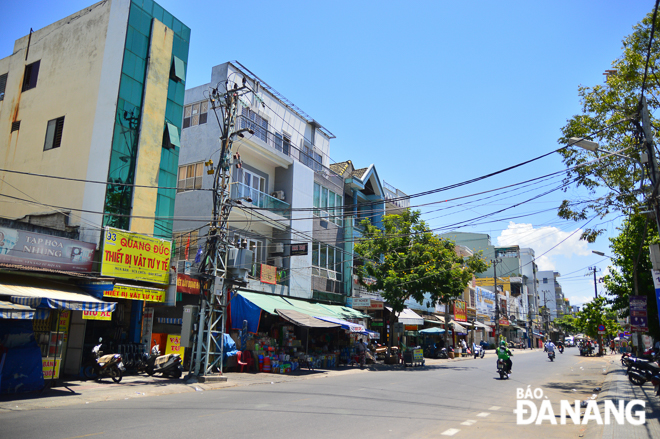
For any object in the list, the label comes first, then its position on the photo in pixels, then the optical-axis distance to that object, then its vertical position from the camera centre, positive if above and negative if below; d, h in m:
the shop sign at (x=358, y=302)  28.98 +1.70
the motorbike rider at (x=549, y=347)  36.41 -1.08
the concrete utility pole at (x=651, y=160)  11.89 +4.45
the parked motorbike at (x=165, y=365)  15.45 -1.31
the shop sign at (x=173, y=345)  18.31 -0.77
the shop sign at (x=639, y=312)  20.03 +0.98
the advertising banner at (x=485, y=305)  56.78 +3.34
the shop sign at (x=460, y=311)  47.12 +2.05
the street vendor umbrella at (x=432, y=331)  35.72 -0.03
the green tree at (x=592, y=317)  51.72 +1.90
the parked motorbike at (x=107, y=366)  13.95 -1.25
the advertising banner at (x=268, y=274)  22.78 +2.61
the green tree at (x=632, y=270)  23.11 +3.60
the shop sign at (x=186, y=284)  18.14 +1.63
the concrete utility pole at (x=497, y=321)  49.06 +1.14
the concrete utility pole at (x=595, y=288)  55.50 +5.41
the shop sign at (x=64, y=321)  14.55 +0.06
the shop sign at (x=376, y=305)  30.58 +1.60
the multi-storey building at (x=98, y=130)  16.67 +7.51
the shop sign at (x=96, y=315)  12.95 +0.24
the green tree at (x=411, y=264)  26.45 +3.89
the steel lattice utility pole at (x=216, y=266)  15.30 +2.03
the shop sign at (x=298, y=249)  23.64 +3.96
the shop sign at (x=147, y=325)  17.61 -0.01
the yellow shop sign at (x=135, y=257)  15.53 +2.36
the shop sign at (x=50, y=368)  12.70 -1.22
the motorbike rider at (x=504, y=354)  19.11 -0.89
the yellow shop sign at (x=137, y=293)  14.91 +1.04
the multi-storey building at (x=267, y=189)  22.12 +7.20
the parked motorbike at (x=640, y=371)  14.02 -1.15
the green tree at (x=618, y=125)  15.13 +7.32
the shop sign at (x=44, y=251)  12.86 +2.10
